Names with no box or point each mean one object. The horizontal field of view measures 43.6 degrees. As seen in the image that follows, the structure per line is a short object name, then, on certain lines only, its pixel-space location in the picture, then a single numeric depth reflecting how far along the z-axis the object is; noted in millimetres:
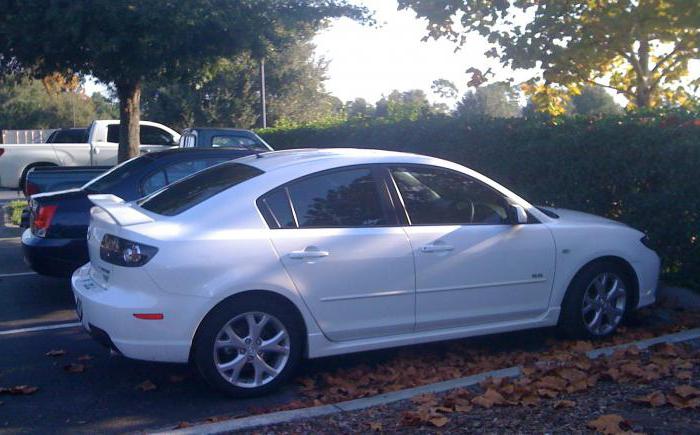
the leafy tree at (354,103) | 35191
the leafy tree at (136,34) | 15023
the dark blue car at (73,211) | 8320
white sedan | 5664
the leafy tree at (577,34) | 11914
